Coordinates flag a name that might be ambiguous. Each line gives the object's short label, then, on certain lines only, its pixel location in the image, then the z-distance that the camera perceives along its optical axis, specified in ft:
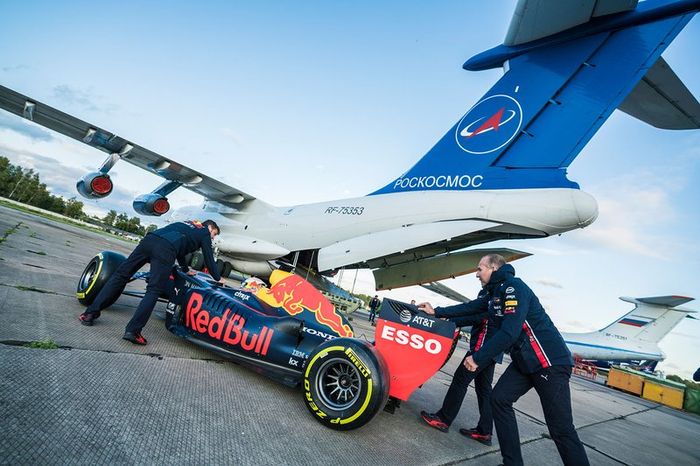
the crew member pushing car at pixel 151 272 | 10.57
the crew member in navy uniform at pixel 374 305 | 61.59
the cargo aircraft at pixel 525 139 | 19.29
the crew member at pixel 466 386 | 10.91
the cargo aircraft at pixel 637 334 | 64.64
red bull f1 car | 8.29
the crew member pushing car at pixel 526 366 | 8.17
